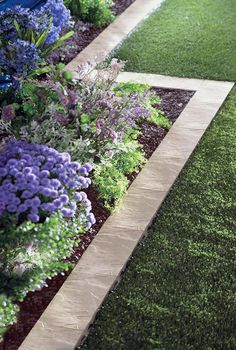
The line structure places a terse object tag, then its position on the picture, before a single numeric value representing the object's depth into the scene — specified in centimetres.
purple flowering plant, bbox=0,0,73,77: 461
